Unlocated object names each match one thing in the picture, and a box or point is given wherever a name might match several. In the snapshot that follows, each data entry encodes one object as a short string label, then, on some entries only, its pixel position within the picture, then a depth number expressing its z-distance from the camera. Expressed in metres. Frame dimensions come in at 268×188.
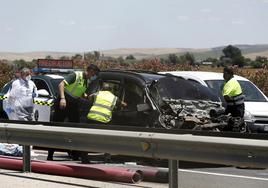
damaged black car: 16.61
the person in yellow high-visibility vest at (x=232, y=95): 20.06
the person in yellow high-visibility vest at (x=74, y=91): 18.23
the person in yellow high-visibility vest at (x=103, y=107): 16.43
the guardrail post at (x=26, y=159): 14.06
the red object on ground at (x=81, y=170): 13.12
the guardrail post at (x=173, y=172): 11.36
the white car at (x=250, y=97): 21.14
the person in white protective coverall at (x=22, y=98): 20.68
